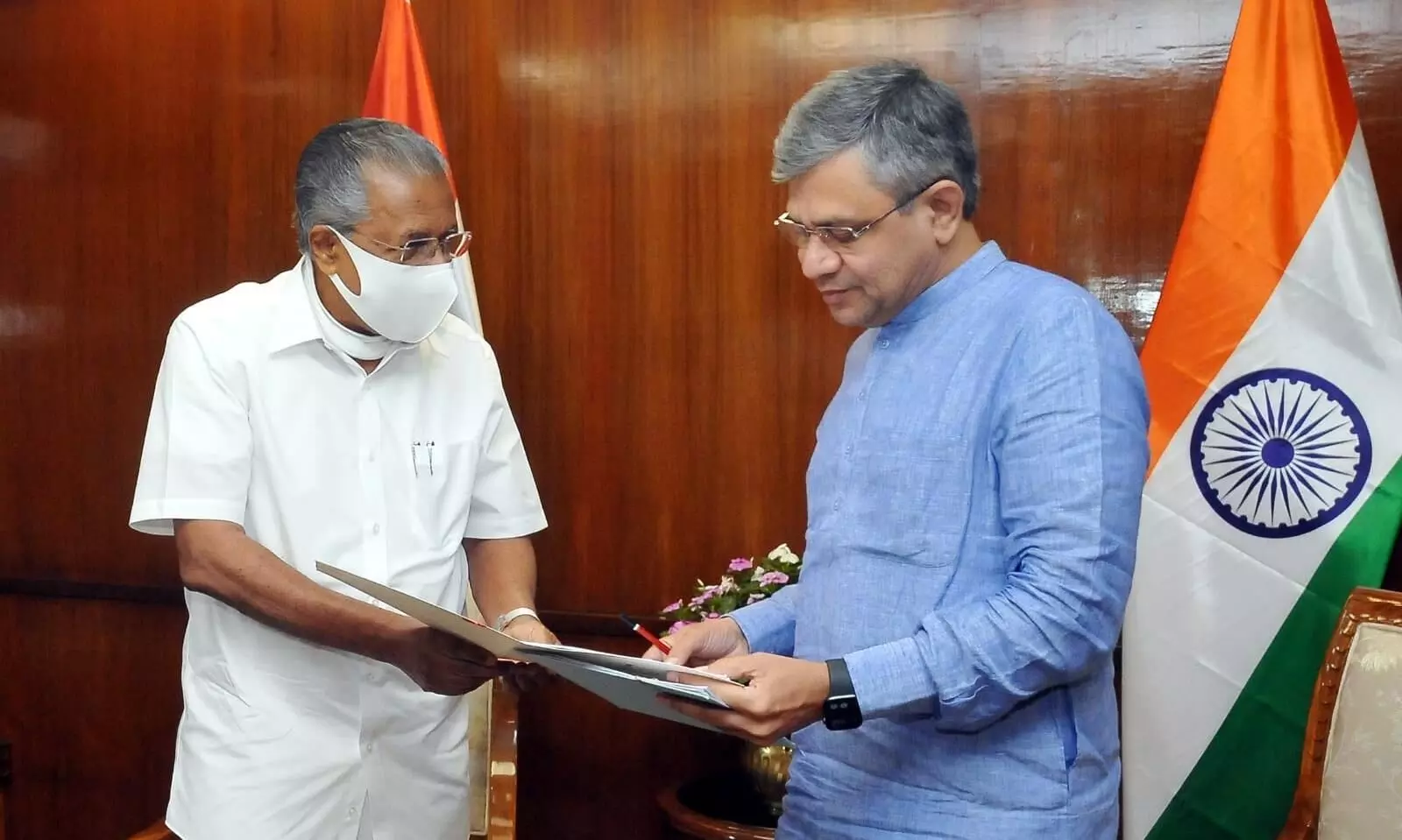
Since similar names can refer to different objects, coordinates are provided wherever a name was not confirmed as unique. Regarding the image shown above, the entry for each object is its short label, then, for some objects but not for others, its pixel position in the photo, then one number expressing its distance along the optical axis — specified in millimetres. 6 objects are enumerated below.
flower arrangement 2863
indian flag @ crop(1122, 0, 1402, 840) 2439
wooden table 2723
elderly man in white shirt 1975
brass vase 2727
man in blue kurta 1424
